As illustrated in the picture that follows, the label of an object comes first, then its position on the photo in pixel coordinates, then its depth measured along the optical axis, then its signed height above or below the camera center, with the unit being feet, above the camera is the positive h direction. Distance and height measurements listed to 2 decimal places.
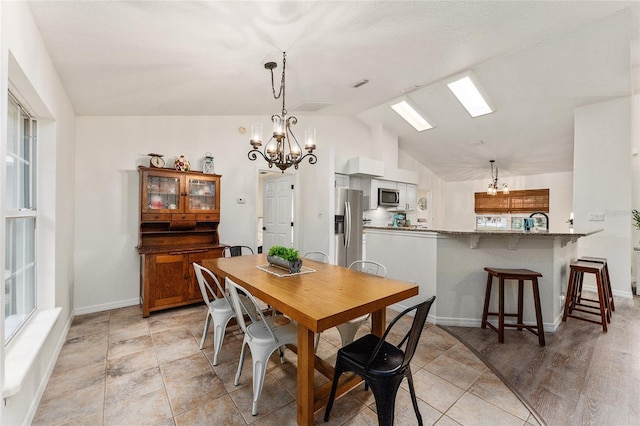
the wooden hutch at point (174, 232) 10.98 -0.93
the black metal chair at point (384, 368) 4.77 -2.80
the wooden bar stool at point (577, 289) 9.97 -2.97
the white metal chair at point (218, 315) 7.68 -2.89
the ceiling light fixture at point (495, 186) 21.81 +2.15
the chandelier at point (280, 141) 8.26 +2.14
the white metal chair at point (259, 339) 5.86 -2.78
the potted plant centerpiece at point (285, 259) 7.83 -1.38
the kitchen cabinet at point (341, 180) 17.21 +1.91
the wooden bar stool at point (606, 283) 11.64 -2.96
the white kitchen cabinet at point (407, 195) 20.38 +1.21
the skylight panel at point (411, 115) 16.18 +5.88
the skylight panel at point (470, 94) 12.96 +5.93
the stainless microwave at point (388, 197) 18.78 +0.98
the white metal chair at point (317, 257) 14.44 -2.39
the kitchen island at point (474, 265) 9.66 -1.94
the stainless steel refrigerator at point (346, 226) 16.20 -0.87
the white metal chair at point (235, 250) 12.14 -1.71
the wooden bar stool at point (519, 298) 8.73 -2.80
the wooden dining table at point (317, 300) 5.03 -1.73
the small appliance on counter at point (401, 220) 14.84 -0.54
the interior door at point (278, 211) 16.90 +0.01
